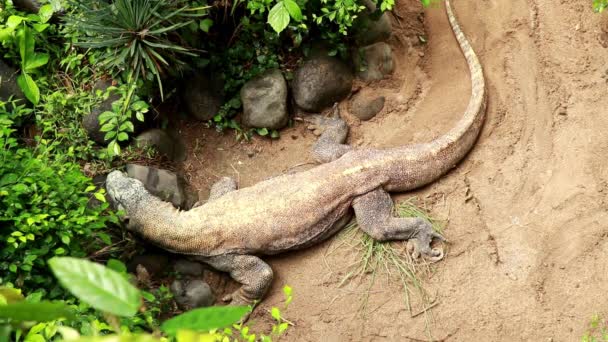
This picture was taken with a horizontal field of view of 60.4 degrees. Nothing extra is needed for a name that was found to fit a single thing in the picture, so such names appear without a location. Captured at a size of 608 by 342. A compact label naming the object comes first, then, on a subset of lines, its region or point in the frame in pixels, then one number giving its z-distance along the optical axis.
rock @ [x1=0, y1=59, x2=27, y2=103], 4.82
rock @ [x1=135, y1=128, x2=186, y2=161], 5.02
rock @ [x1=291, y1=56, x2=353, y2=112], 5.36
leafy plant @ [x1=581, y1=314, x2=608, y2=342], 4.00
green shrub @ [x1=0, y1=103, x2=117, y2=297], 3.49
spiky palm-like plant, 4.46
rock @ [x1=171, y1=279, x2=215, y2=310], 4.64
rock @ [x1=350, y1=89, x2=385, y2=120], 5.53
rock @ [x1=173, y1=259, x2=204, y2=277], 4.86
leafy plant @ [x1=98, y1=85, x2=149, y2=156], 4.68
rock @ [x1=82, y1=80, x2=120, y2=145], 4.87
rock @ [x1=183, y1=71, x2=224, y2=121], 5.32
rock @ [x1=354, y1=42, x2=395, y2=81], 5.54
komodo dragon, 4.75
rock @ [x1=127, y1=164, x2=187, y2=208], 4.94
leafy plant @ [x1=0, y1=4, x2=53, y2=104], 3.86
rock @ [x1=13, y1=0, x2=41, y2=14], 4.98
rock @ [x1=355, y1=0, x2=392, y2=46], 5.39
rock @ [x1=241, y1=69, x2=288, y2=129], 5.34
